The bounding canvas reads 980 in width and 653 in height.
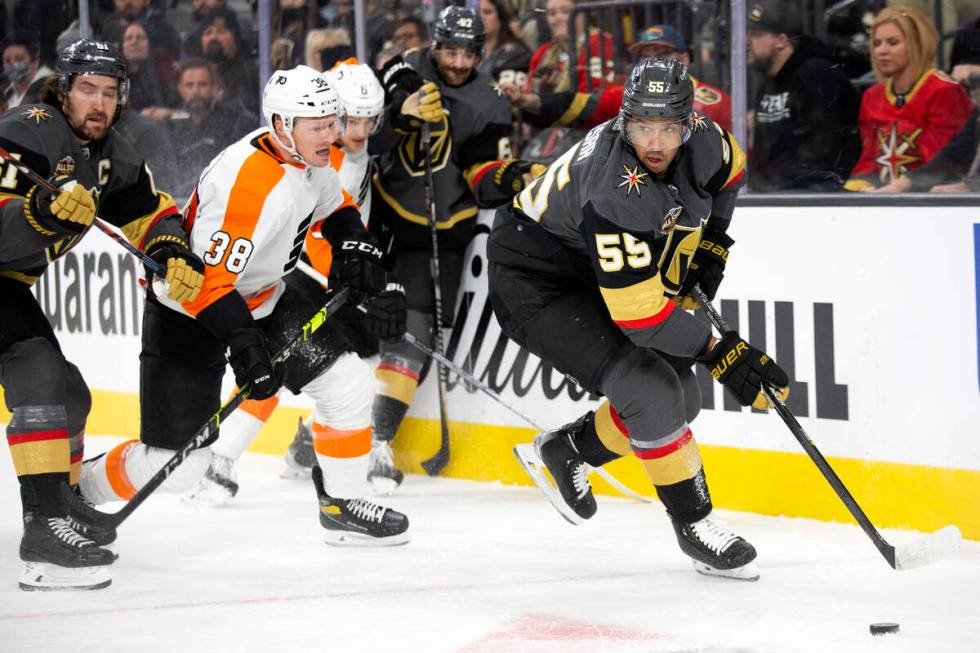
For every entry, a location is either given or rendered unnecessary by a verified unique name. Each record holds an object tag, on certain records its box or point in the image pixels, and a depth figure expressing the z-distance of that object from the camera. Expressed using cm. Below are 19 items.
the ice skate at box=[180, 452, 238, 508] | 951
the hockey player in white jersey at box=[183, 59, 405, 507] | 929
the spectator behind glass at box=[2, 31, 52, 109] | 1272
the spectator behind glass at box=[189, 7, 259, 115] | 1163
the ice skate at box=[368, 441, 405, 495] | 973
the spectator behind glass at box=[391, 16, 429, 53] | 1053
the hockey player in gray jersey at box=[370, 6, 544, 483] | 980
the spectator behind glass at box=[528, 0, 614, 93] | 969
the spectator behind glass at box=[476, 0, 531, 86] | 1013
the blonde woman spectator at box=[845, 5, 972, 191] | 790
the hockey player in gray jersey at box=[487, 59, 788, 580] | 664
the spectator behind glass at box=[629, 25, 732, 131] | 891
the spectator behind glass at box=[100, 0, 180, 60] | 1223
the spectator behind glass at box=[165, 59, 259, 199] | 1174
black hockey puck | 616
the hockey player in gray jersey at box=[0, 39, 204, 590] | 725
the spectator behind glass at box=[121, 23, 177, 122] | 1228
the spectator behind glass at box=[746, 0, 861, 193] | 840
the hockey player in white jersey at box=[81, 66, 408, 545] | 746
